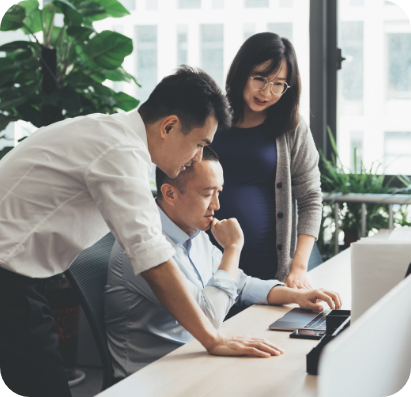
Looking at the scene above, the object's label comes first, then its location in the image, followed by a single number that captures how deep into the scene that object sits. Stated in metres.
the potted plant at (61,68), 2.59
